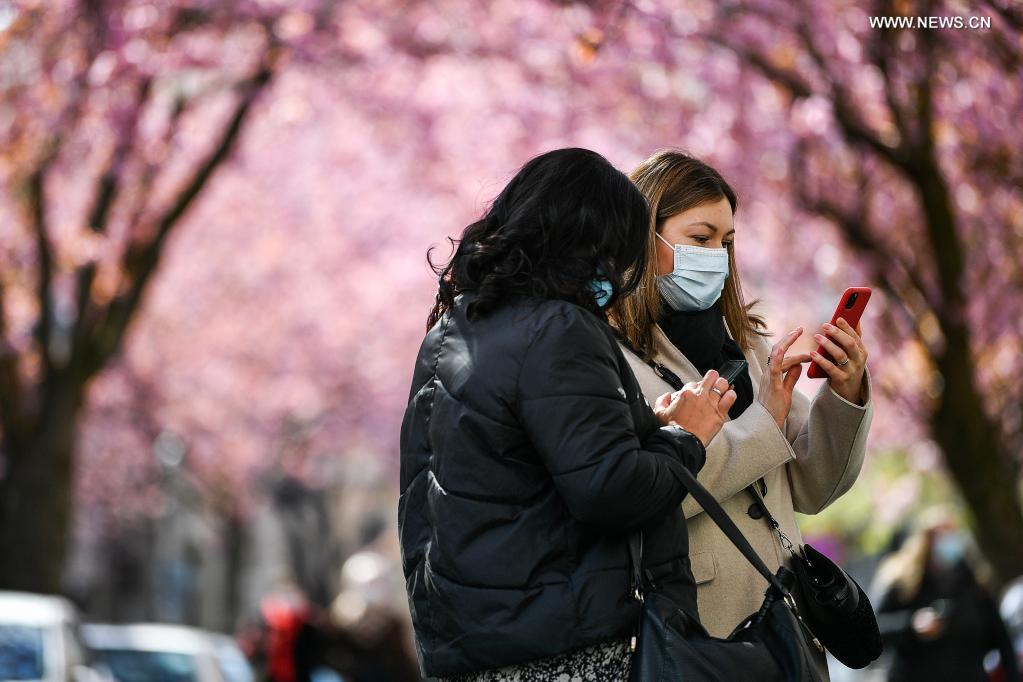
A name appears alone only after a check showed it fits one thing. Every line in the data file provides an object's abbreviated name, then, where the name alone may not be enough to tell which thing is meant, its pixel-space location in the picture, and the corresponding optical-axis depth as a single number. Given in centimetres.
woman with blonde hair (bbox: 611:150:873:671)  668
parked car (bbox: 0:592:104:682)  1894
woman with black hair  549
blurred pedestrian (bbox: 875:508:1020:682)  1355
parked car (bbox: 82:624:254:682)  2737
